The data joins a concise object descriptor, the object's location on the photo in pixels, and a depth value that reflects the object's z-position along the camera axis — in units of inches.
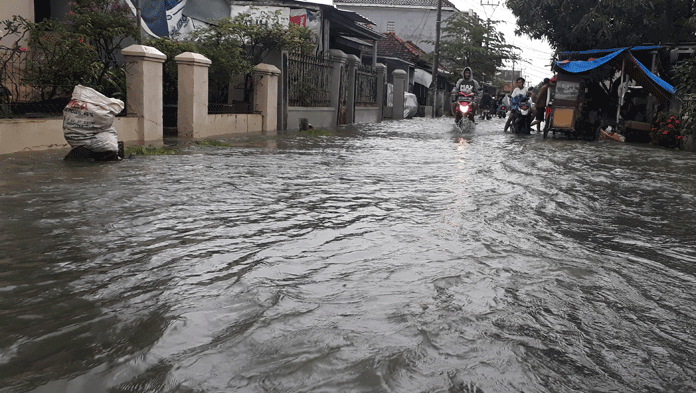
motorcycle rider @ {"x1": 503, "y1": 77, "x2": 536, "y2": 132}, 729.3
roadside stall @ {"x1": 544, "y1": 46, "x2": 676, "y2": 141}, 647.1
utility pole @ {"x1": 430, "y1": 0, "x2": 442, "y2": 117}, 1541.6
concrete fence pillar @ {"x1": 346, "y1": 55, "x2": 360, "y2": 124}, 895.1
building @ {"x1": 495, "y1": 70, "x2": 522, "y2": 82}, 4065.5
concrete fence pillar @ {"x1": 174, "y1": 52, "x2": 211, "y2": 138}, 498.6
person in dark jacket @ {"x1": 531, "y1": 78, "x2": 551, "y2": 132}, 744.3
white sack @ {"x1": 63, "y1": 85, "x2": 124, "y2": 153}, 315.3
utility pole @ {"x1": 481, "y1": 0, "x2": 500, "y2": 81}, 1860.2
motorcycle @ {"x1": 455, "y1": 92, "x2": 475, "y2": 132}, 764.6
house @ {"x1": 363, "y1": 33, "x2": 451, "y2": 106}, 1501.7
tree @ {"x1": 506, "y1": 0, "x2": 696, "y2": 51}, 743.7
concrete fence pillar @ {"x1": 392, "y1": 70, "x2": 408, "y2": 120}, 1246.3
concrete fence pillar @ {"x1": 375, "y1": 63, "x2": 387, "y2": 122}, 1078.4
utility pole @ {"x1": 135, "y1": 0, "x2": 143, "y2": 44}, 562.0
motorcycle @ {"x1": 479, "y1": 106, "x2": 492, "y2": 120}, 1349.7
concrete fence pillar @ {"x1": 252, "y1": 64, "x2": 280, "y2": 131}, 622.2
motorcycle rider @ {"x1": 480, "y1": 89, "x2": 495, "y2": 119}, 1520.4
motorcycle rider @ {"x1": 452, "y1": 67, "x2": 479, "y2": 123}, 757.9
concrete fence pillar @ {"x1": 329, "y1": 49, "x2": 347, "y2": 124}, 811.4
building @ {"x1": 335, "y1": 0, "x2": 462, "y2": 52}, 2065.7
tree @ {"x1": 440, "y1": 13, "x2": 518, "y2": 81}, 1846.7
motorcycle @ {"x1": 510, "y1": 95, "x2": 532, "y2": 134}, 751.1
